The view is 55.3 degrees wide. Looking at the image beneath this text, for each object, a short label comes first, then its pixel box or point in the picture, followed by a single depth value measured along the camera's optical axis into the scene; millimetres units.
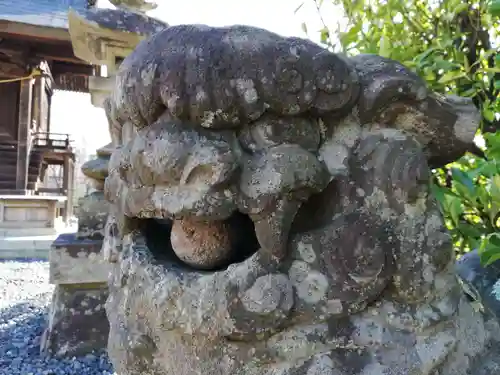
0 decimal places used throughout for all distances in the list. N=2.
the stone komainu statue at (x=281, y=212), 594
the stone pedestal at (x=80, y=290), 1987
